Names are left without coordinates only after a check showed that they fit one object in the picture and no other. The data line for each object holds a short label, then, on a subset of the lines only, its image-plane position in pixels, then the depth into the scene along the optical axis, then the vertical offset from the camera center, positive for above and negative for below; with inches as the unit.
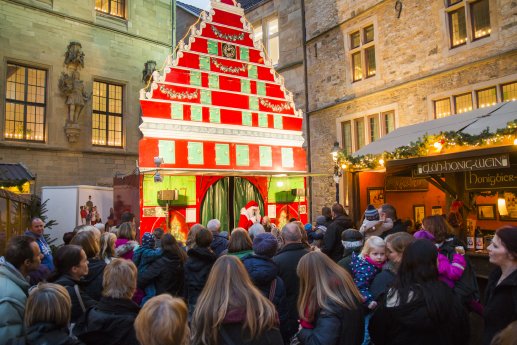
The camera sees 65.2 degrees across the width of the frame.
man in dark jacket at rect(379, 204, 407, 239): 223.0 -10.3
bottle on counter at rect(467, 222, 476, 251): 308.9 -36.9
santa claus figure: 468.8 -17.6
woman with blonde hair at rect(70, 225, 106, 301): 158.9 -24.5
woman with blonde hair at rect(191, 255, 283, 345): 91.2 -26.0
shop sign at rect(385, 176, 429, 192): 425.1 +13.3
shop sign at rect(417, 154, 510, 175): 257.6 +21.3
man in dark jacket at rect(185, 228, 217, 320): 178.2 -29.2
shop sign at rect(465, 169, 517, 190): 335.3 +13.4
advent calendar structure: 418.9 +75.6
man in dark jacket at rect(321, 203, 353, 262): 242.4 -24.6
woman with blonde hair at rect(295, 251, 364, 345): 100.4 -26.9
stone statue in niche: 577.6 +164.9
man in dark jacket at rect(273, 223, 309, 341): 154.2 -27.0
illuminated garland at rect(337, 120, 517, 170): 255.1 +36.2
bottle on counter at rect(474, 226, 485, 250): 304.7 -35.9
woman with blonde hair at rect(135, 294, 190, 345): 83.7 -25.4
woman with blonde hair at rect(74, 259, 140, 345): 111.0 -31.4
